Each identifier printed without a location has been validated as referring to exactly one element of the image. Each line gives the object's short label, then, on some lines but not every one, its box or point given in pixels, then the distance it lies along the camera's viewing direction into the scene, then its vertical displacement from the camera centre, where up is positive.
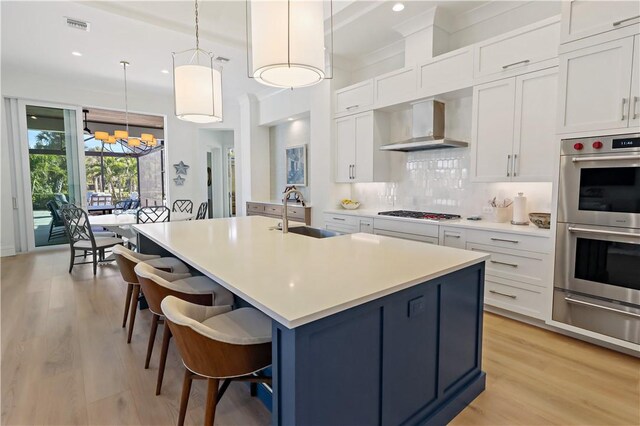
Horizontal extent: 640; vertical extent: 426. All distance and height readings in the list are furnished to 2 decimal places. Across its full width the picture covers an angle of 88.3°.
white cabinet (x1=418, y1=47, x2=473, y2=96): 3.33 +1.24
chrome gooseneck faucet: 2.60 -0.21
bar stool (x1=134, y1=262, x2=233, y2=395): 1.81 -0.64
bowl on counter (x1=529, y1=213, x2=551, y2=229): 2.86 -0.26
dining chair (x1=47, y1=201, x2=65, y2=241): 6.14 -0.67
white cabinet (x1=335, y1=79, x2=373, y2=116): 4.36 +1.26
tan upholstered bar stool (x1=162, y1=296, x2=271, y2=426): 1.26 -0.66
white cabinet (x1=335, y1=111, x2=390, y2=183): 4.39 +0.58
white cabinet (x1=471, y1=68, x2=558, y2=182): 2.83 +0.56
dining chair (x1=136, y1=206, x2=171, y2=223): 4.76 -0.40
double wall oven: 2.28 -0.35
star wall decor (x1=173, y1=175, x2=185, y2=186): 7.36 +0.20
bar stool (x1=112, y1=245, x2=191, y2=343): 2.40 -0.62
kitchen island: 1.15 -0.54
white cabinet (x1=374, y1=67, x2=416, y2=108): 3.85 +1.25
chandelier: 6.53 +1.17
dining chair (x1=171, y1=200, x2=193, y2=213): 7.00 -0.38
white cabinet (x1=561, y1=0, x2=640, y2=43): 2.23 +1.23
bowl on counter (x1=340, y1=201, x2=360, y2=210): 4.96 -0.24
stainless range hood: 3.64 +0.71
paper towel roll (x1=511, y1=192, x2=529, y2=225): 3.16 -0.20
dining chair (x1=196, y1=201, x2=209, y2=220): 5.81 -0.39
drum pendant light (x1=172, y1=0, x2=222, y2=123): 2.93 +0.88
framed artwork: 6.11 +0.48
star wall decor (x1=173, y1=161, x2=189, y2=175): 7.37 +0.48
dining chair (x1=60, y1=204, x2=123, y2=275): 4.60 -0.65
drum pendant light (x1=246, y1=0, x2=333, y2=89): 1.85 +0.88
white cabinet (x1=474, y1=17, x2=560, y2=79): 2.75 +1.25
